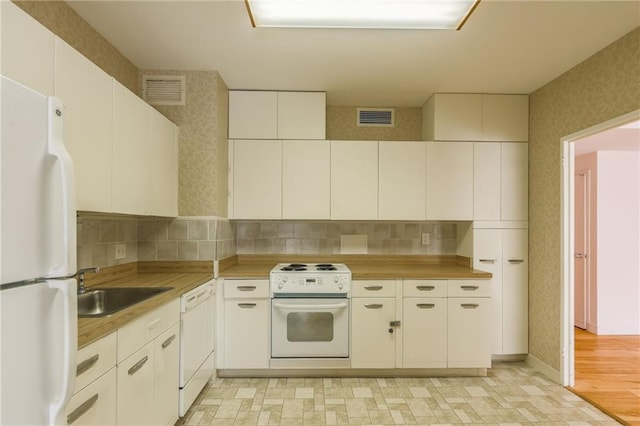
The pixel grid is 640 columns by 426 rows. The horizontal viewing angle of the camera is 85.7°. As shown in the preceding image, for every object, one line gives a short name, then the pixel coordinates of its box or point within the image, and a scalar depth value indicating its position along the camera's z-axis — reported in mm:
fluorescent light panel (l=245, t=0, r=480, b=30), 1849
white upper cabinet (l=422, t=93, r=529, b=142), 3309
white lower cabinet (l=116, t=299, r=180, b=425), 1573
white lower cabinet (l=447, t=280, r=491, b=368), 2979
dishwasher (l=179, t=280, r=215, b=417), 2236
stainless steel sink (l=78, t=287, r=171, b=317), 2105
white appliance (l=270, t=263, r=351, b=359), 2895
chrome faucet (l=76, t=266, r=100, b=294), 1967
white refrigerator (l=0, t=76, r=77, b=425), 788
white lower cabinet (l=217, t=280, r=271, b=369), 2916
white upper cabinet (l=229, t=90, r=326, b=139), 3240
